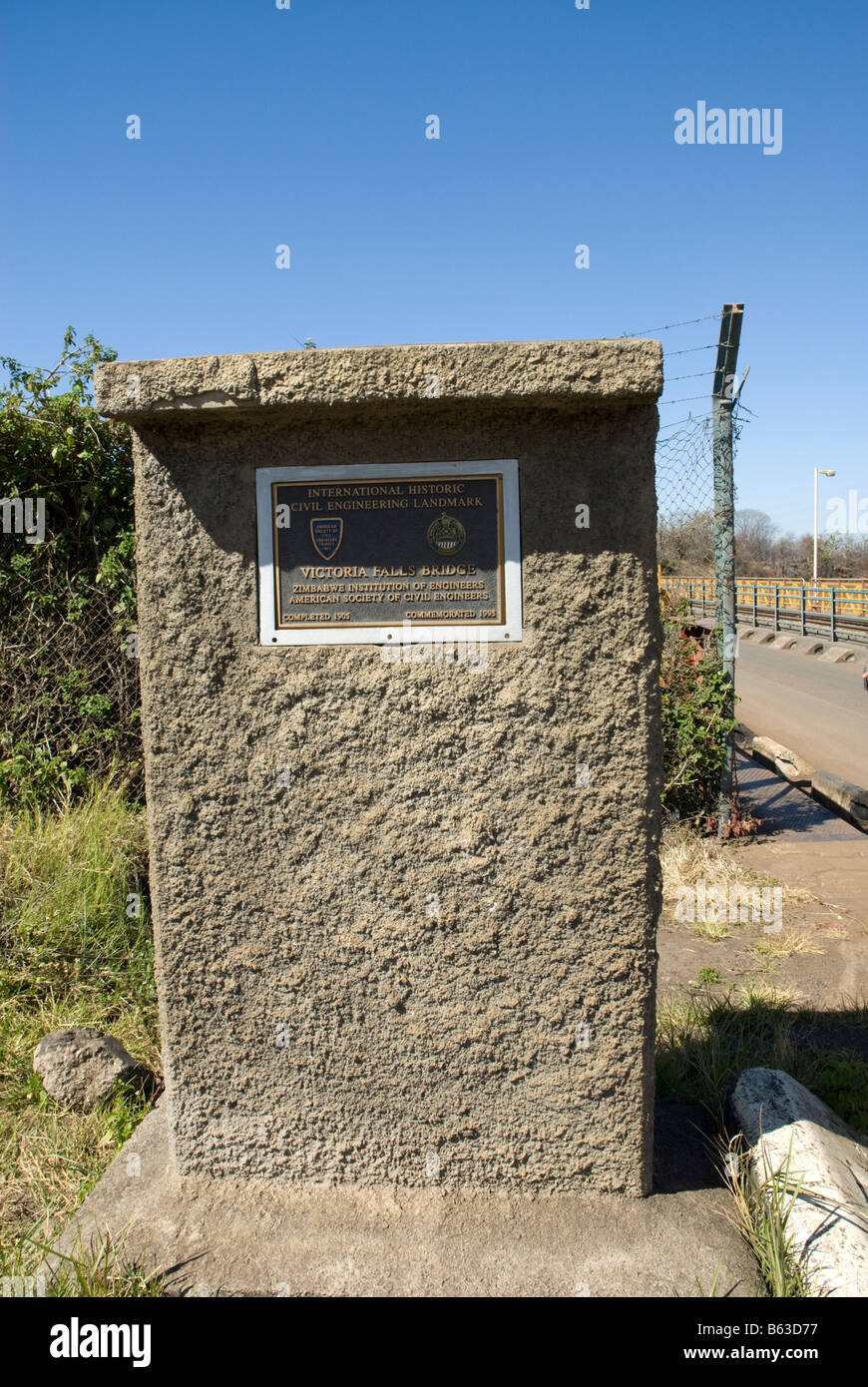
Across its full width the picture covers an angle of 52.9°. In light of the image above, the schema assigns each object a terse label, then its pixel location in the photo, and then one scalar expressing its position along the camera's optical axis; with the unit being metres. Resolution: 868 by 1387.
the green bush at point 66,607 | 5.11
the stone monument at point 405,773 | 2.31
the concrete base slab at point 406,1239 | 2.18
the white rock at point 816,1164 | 2.14
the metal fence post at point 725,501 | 5.77
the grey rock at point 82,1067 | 3.08
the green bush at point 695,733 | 6.22
